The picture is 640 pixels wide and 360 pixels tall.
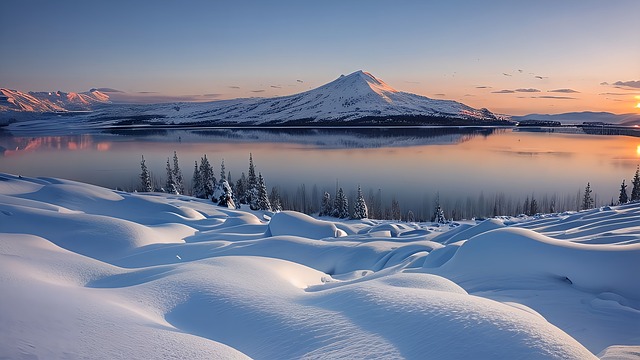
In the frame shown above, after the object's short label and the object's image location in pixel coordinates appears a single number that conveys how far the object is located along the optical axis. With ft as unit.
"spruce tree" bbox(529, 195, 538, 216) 172.65
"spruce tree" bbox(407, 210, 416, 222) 170.91
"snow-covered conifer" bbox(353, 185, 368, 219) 166.77
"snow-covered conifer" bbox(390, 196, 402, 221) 181.27
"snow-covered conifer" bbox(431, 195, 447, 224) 147.56
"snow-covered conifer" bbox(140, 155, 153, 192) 195.00
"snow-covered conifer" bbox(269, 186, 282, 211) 180.86
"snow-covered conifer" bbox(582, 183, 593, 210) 167.94
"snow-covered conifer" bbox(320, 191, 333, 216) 183.73
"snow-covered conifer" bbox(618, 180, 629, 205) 161.96
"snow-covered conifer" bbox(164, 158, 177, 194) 199.52
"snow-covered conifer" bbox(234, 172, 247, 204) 199.17
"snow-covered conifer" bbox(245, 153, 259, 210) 164.90
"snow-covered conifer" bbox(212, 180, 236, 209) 143.33
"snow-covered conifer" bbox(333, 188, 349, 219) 176.14
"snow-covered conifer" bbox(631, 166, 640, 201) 162.20
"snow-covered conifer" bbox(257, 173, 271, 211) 161.38
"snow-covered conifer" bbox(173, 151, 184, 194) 223.30
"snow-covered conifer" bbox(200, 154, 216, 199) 204.44
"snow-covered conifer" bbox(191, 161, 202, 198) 213.87
